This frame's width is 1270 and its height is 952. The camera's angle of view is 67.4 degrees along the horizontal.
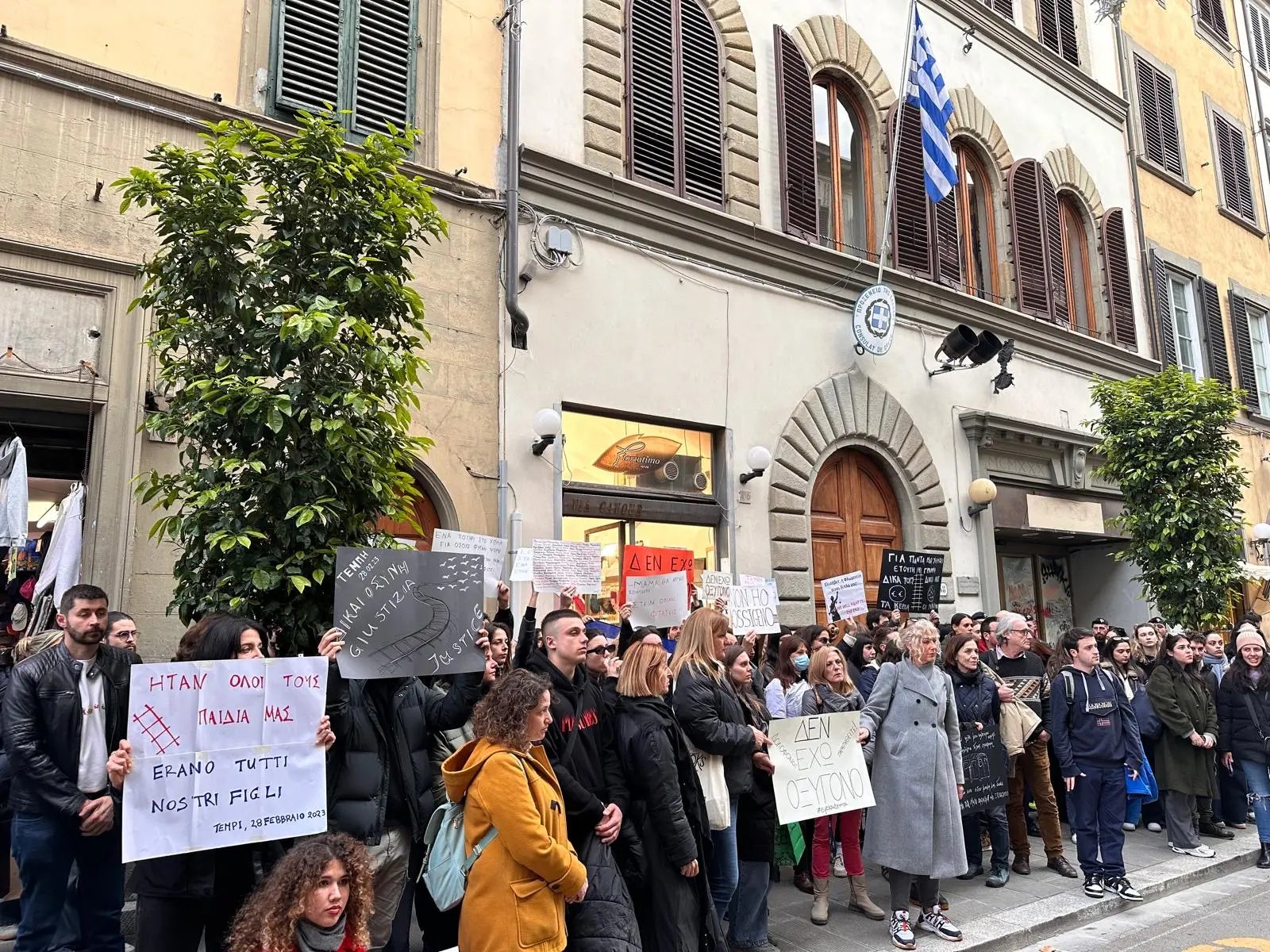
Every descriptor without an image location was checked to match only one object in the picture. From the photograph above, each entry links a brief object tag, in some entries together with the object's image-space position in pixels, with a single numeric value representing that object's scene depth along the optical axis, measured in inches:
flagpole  512.7
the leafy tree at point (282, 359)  195.2
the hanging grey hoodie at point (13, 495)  277.0
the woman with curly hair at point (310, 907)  130.6
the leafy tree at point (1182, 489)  521.3
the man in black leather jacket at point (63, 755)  177.2
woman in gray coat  237.6
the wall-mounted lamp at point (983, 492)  555.2
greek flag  518.0
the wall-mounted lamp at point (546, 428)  386.0
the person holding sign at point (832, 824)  255.9
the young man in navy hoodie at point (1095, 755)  279.6
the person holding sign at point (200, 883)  160.2
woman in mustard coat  154.3
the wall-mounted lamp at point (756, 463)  450.6
